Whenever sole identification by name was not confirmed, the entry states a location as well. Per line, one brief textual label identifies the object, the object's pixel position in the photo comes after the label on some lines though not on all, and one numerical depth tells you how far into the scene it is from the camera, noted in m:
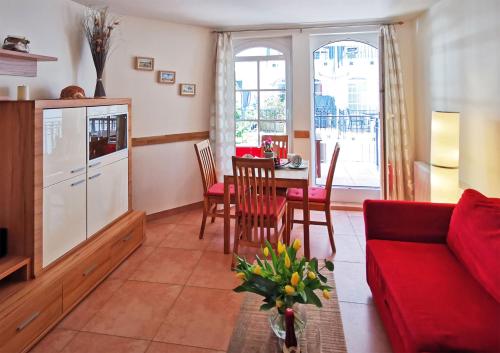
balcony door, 4.58
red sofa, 1.41
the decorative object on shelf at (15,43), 2.39
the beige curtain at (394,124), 4.21
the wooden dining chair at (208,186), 3.58
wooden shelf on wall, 2.38
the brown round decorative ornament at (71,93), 2.76
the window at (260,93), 4.71
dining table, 3.01
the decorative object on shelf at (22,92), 2.40
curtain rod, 4.30
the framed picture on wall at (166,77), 4.23
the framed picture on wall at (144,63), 4.05
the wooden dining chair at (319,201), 3.32
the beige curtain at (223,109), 4.55
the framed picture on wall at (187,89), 4.43
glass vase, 1.38
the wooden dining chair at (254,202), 2.84
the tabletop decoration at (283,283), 1.34
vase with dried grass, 3.27
